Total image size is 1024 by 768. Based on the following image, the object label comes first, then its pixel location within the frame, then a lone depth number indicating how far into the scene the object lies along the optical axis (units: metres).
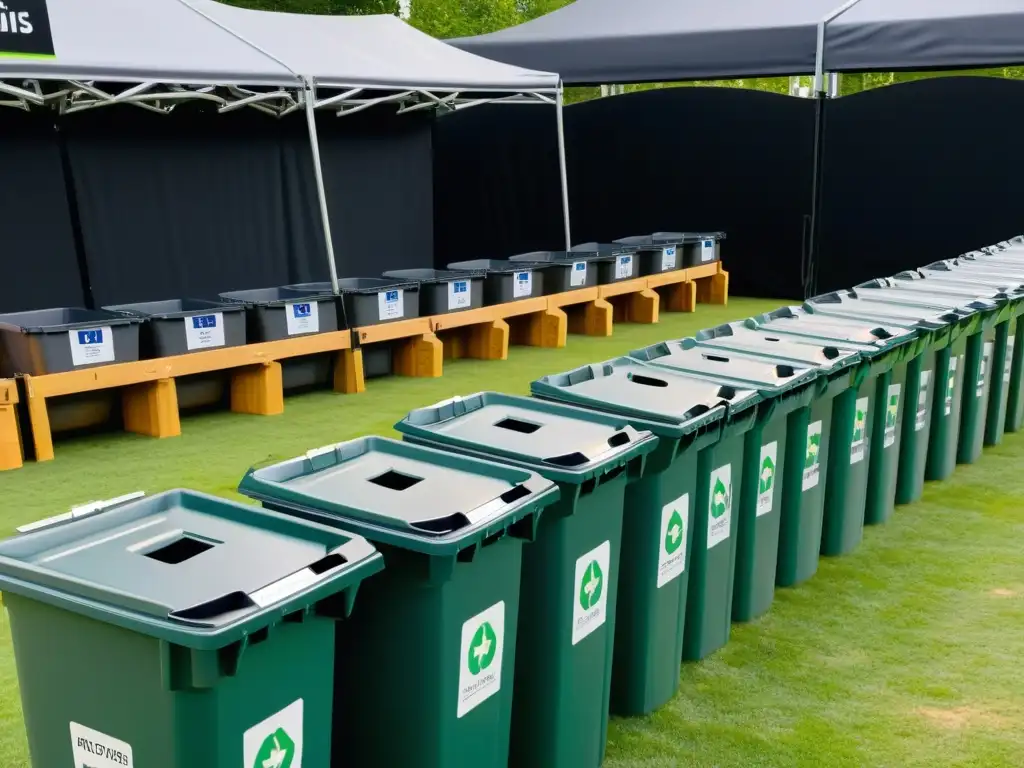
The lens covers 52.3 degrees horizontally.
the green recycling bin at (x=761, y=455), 3.89
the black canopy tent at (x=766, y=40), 10.18
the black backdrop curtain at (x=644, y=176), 12.33
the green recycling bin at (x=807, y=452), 4.26
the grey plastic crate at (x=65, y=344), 5.96
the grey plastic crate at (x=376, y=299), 7.72
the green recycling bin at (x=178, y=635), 1.90
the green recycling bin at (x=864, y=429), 4.66
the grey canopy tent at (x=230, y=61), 6.50
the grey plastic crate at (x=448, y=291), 8.34
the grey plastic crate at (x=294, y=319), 7.13
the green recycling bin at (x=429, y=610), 2.36
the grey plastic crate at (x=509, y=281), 9.05
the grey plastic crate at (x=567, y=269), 9.58
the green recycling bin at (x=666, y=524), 3.26
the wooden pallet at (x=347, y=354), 6.04
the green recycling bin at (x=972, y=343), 5.85
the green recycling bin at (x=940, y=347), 5.32
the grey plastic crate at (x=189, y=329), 6.51
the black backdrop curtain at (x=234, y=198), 8.82
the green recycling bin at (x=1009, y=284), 6.66
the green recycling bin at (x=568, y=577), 2.81
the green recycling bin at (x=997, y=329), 6.14
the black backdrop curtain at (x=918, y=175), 11.20
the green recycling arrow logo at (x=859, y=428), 4.73
